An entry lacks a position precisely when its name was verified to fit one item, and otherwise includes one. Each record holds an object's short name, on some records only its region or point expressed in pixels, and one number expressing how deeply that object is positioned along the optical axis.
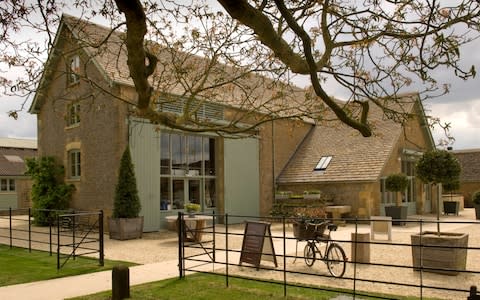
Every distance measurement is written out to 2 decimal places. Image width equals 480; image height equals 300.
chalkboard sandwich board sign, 9.88
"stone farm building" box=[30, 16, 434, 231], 18.11
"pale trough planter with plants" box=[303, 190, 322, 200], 21.65
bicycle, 9.38
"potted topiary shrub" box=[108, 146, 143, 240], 16.28
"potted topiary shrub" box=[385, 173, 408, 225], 20.23
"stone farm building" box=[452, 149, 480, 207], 35.03
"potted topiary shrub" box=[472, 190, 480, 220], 22.17
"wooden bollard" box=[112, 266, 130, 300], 7.41
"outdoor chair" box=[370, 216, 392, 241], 14.42
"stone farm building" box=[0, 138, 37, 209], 32.91
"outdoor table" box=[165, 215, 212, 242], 15.16
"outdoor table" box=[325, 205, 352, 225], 20.75
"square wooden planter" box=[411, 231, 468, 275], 9.27
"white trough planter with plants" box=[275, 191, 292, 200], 23.45
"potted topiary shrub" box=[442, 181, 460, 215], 25.73
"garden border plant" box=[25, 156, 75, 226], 20.06
